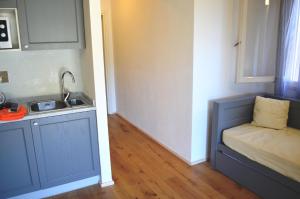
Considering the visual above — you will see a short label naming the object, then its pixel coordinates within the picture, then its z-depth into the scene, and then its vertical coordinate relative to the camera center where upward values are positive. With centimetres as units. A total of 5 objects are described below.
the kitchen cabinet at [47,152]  222 -88
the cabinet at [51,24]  227 +37
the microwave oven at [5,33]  224 +28
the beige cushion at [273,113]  283 -67
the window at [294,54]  281 +3
